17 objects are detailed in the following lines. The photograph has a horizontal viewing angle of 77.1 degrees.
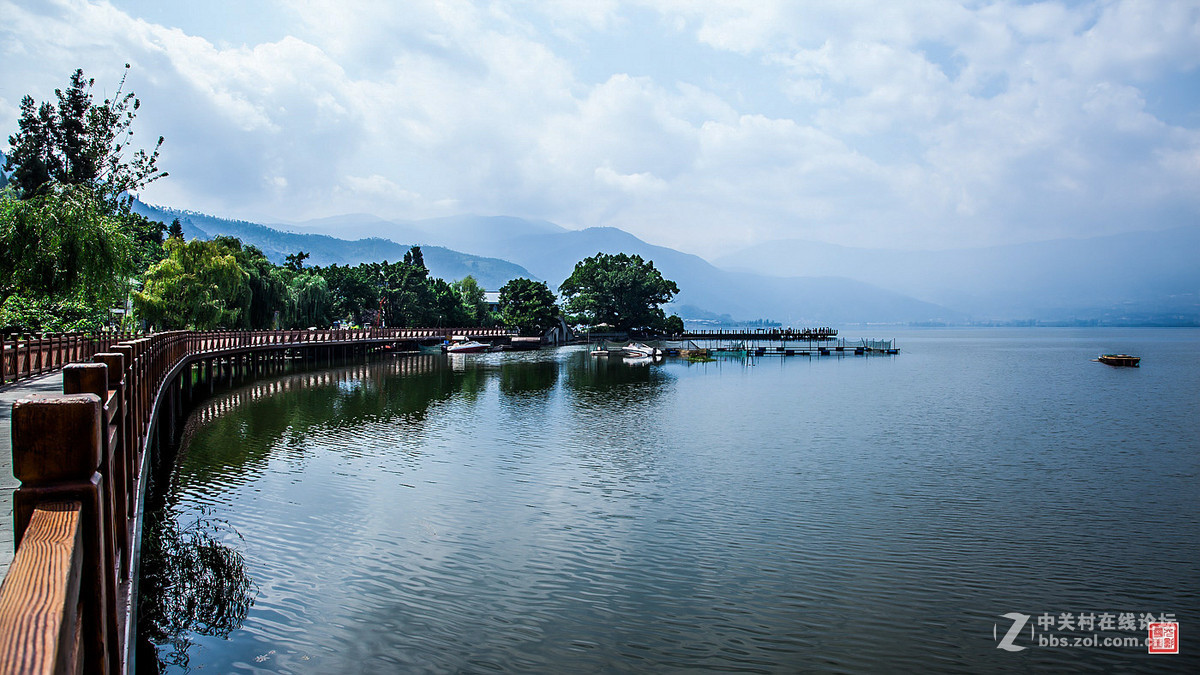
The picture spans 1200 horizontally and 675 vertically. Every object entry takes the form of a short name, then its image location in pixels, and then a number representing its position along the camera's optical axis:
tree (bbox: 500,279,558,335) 95.94
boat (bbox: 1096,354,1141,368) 59.09
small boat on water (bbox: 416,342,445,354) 78.75
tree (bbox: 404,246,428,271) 107.78
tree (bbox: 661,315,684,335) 109.44
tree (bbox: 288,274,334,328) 62.78
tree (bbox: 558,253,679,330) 104.88
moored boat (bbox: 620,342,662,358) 75.44
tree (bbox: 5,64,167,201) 36.09
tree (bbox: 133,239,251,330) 41.81
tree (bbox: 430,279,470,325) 94.44
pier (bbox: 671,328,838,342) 109.75
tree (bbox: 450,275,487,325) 104.77
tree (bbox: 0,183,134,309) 18.78
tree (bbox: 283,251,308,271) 75.15
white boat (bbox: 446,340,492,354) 75.50
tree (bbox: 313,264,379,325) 81.88
